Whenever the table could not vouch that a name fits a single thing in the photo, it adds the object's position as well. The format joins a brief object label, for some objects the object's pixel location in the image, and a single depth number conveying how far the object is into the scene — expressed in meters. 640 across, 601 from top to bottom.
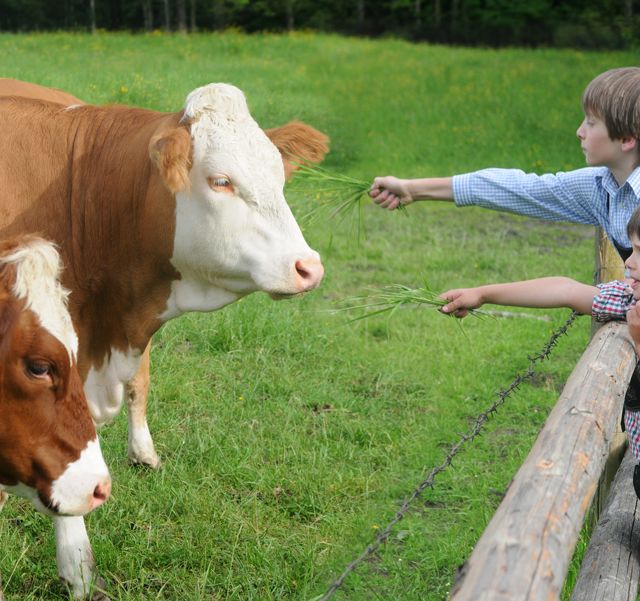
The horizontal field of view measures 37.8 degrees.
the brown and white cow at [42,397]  2.53
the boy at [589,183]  3.13
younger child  3.18
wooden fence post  3.77
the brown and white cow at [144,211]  3.44
